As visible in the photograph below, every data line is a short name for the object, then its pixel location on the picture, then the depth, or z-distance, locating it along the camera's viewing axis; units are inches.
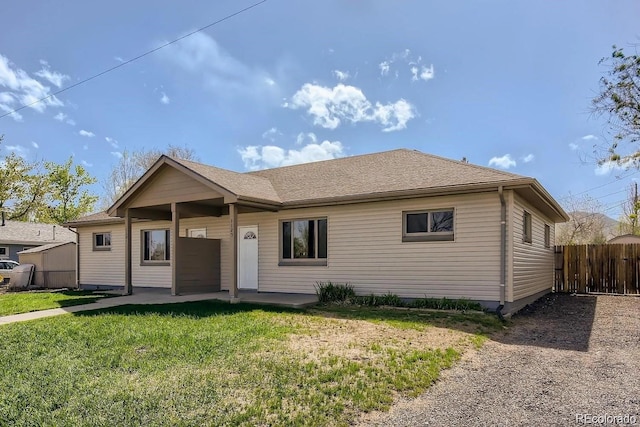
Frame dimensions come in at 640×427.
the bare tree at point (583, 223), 1242.0
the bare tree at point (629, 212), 1295.5
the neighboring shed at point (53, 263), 803.4
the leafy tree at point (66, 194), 1552.7
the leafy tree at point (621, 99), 606.2
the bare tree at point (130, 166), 1392.2
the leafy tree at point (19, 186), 1428.4
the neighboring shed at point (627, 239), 866.9
